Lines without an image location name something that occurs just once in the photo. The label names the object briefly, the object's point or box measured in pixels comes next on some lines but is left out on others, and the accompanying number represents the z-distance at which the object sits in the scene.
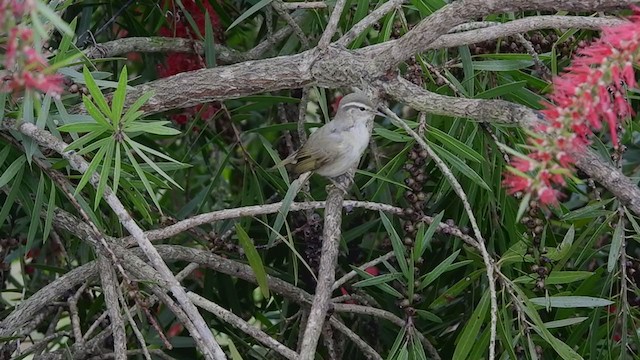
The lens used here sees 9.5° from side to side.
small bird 3.77
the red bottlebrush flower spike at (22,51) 3.05
